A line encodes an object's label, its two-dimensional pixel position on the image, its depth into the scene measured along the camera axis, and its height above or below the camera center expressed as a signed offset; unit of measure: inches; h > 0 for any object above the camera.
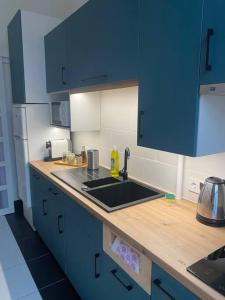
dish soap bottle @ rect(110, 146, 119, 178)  79.0 -16.7
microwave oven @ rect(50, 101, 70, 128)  86.4 +0.5
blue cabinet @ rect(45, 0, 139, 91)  52.2 +19.1
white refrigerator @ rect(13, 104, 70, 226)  97.9 -8.6
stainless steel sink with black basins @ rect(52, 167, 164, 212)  65.5 -21.8
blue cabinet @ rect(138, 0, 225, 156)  36.4 +7.3
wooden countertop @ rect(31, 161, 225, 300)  34.1 -22.5
